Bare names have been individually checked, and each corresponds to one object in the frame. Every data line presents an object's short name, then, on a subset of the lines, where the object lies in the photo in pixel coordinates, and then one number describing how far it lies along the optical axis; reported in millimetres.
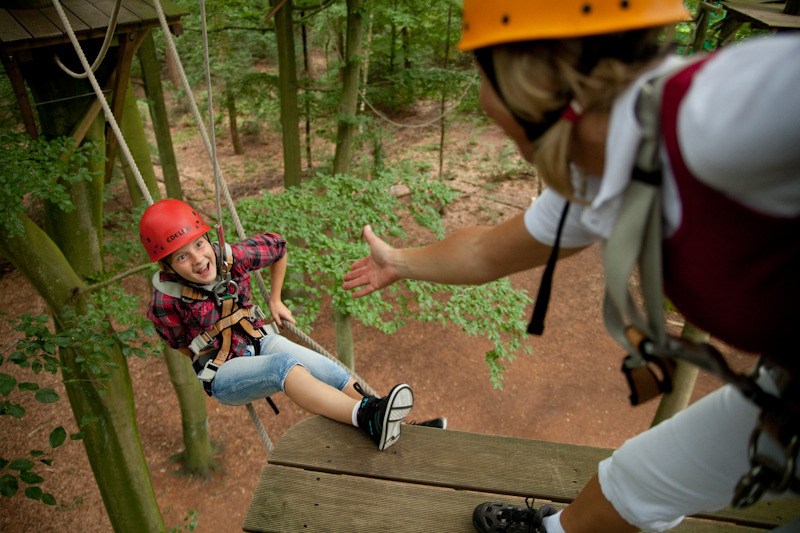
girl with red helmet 2049
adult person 590
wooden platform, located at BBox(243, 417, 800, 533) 1731
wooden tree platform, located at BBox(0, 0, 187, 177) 2990
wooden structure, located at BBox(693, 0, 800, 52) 2951
